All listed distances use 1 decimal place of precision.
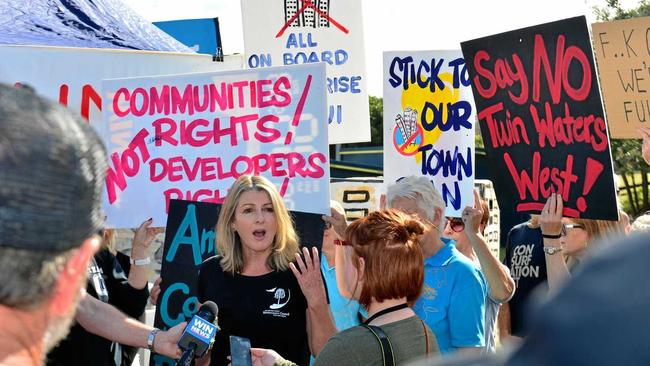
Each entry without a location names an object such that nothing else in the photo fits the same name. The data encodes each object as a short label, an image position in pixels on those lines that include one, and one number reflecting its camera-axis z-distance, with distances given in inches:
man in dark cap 42.4
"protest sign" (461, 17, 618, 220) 163.8
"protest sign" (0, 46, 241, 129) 218.7
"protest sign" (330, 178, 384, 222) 339.0
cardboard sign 182.1
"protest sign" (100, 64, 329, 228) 195.6
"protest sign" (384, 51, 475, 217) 226.8
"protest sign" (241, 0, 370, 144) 269.3
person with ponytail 108.5
